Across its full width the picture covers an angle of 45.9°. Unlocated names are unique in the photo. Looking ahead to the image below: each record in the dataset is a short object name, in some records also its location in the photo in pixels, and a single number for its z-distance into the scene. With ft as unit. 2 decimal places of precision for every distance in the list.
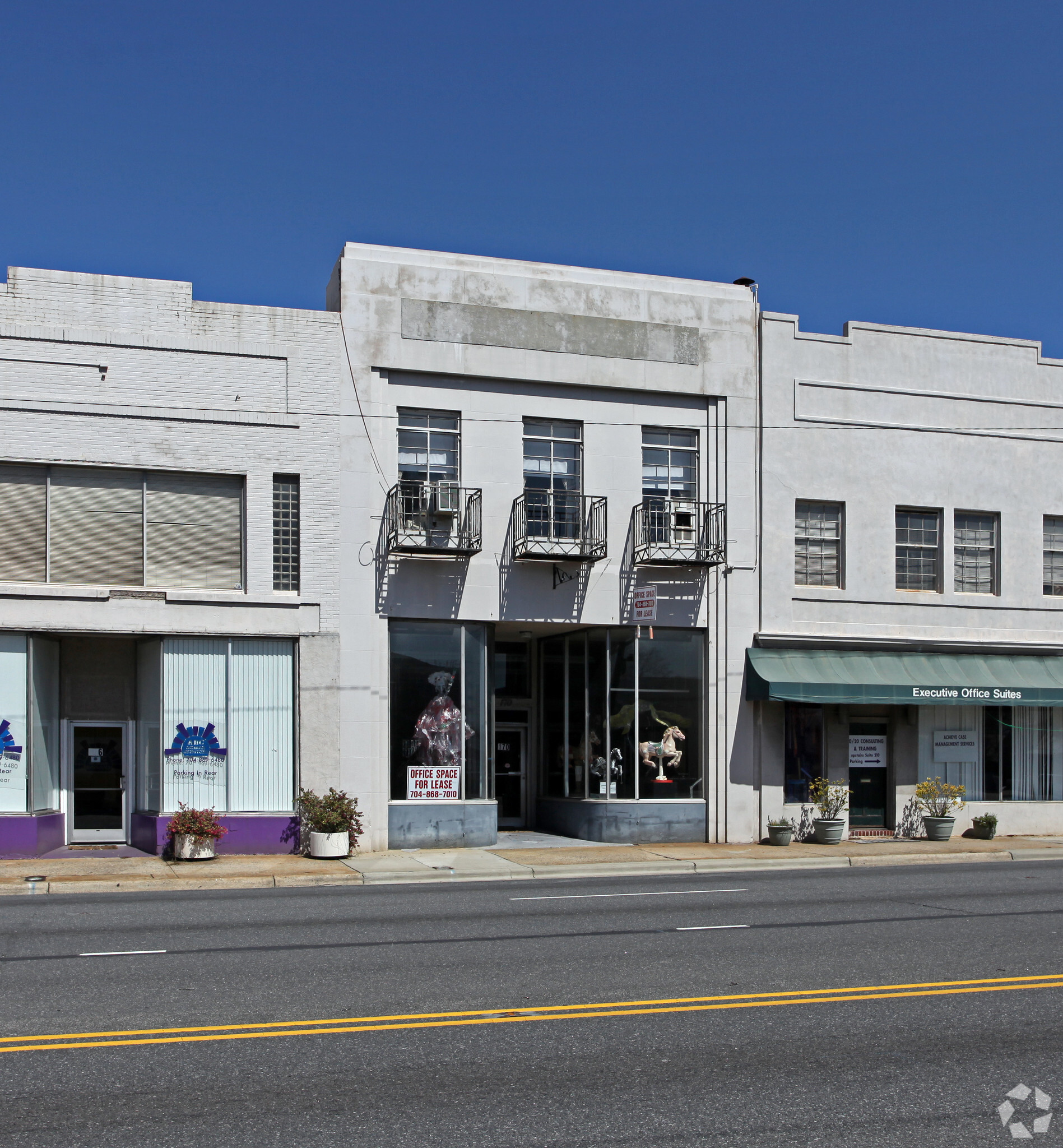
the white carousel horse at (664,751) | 71.26
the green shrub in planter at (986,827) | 75.15
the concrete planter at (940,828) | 73.92
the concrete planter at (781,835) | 70.79
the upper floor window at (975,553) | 78.28
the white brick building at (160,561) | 61.87
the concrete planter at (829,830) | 71.56
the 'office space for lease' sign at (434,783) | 67.10
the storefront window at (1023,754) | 77.87
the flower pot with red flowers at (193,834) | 60.13
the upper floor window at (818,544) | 75.15
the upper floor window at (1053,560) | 80.18
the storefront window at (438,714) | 67.10
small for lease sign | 69.56
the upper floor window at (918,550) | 77.10
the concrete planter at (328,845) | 62.23
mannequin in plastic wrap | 67.26
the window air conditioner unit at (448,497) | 67.21
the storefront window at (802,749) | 73.97
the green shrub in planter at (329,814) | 62.75
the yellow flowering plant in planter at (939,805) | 74.02
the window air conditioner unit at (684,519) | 71.26
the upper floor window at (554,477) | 69.51
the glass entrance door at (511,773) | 77.25
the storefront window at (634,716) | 71.10
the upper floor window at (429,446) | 68.18
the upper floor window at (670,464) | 72.38
